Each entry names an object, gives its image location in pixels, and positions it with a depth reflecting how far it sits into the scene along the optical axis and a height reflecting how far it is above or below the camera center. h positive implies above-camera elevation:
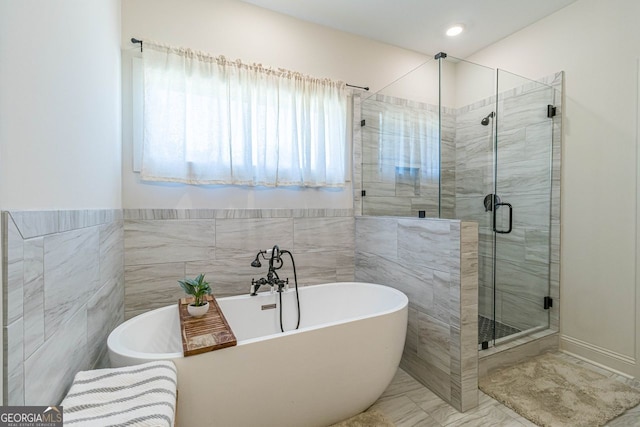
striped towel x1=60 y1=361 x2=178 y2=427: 0.84 -0.64
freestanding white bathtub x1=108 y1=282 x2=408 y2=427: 1.19 -0.80
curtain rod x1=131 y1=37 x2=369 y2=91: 1.93 +1.18
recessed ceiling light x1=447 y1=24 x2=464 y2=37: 2.60 +1.71
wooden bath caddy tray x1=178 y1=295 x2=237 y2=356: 1.19 -0.62
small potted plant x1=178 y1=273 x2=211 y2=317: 1.62 -0.53
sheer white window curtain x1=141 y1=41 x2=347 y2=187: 1.97 +0.68
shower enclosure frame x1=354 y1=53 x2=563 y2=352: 2.37 +0.02
